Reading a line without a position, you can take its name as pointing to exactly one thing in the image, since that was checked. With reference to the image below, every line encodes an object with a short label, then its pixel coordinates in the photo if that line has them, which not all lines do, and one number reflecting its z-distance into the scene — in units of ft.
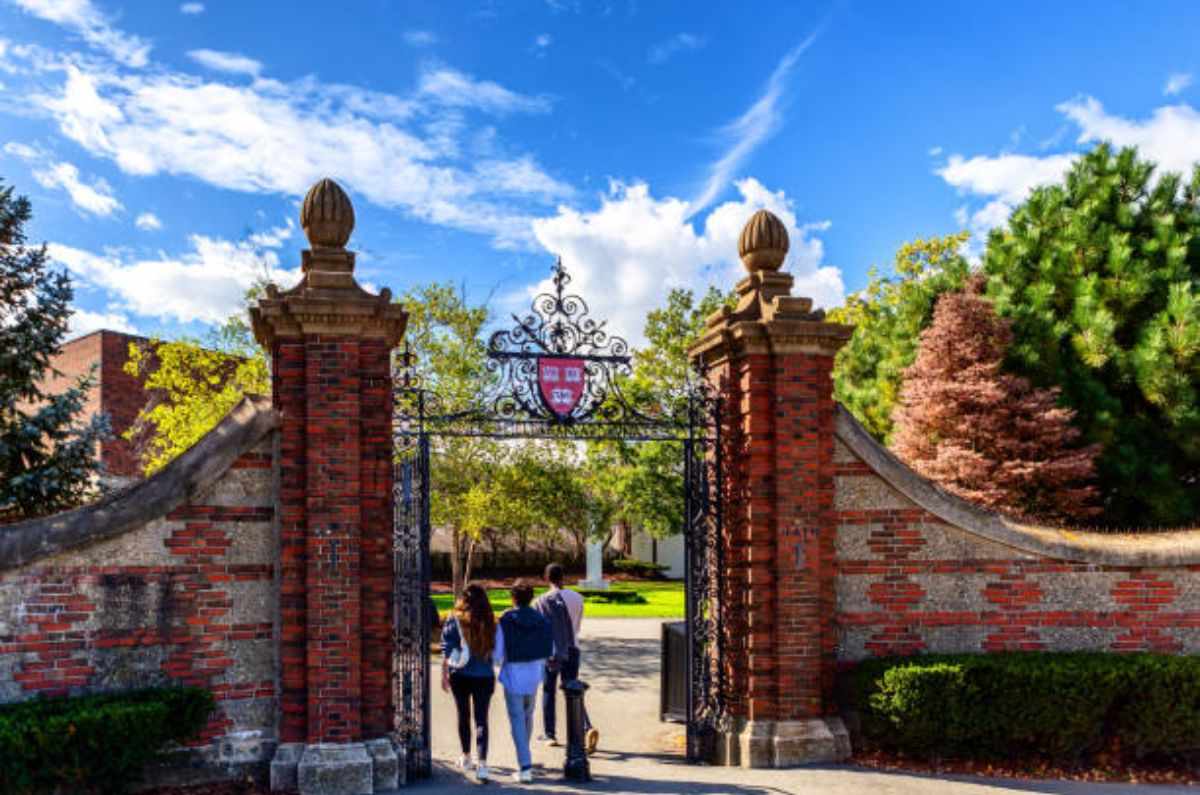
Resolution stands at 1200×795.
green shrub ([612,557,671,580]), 144.36
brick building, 91.76
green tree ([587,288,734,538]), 65.31
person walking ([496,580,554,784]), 25.17
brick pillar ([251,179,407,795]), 23.12
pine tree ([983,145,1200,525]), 41.73
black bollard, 25.32
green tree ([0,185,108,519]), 36.81
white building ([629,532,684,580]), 155.84
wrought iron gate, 25.79
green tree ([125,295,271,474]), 52.90
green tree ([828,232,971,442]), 50.39
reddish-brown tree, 41.63
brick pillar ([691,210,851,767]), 26.25
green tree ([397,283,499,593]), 55.42
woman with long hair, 25.82
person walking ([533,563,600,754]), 28.71
